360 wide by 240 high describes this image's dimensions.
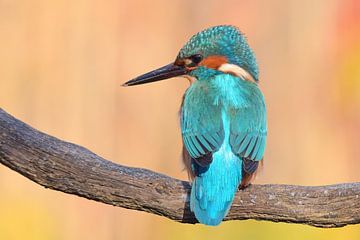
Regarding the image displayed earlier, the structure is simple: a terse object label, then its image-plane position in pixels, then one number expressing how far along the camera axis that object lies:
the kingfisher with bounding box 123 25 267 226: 5.11
